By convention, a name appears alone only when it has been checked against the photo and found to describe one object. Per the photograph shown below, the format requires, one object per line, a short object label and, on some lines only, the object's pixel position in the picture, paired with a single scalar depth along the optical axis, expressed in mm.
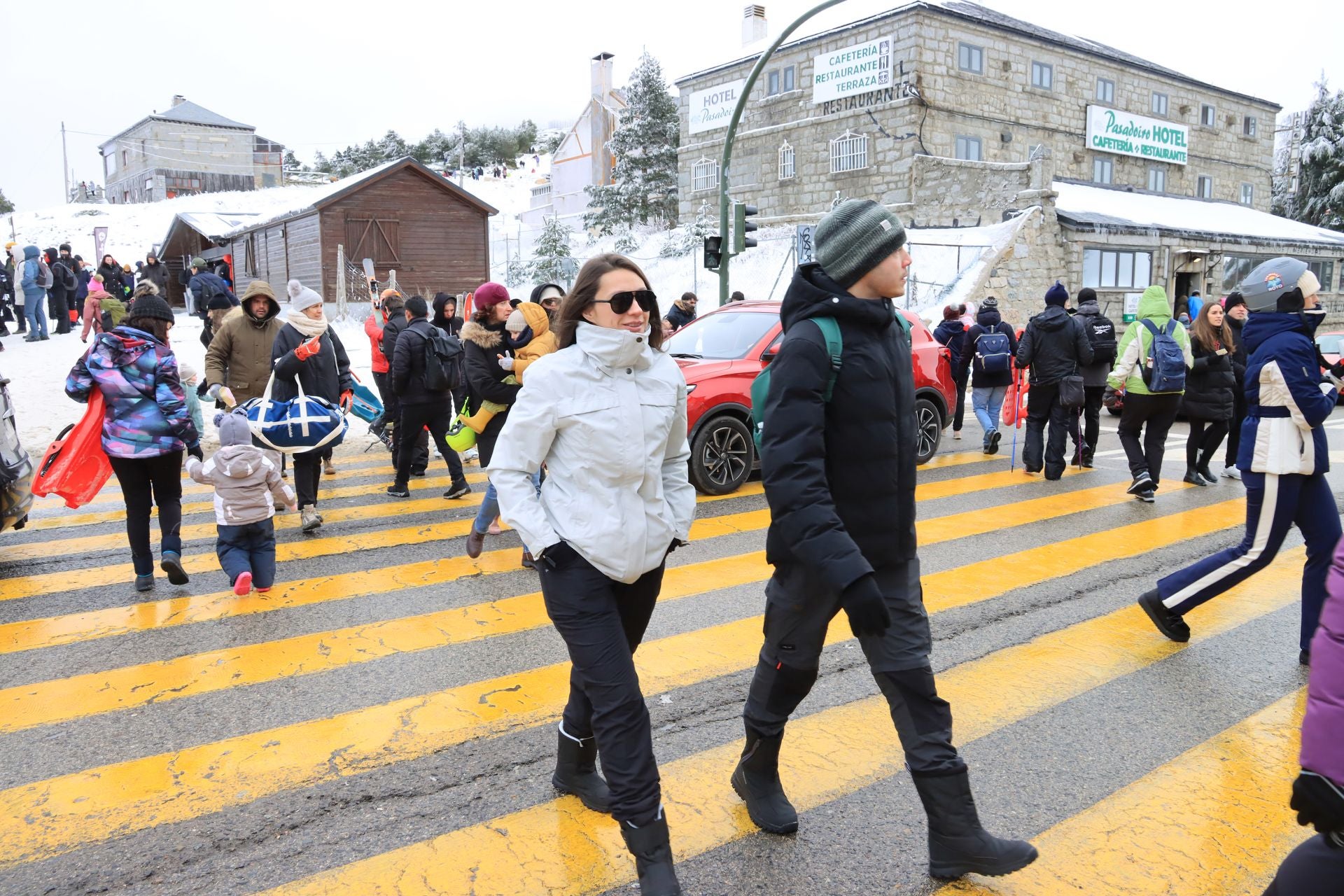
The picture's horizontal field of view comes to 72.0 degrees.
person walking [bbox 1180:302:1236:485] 9086
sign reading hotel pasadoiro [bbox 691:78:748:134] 38938
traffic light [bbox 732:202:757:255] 17203
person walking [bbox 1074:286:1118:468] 9945
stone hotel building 26922
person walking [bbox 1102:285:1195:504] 8539
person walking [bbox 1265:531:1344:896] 1928
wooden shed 29500
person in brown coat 7902
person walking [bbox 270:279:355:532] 7723
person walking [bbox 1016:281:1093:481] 9695
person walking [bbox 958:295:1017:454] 11477
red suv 8758
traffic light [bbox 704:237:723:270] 16906
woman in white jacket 2721
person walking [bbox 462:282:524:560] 6523
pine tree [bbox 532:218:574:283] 37344
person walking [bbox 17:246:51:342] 19906
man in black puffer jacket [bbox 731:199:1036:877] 2723
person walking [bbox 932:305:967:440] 12938
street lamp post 15172
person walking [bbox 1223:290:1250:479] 9664
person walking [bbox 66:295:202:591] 5848
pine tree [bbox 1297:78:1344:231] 44156
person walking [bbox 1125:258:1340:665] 4477
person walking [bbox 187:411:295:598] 5789
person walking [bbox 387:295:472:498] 8398
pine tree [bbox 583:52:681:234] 46531
